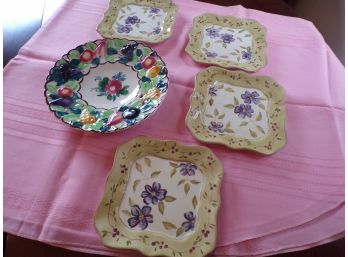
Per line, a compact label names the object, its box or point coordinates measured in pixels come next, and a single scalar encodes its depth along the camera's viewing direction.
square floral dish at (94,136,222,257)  0.50
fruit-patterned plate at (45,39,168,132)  0.64
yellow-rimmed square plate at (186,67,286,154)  0.63
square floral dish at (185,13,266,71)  0.79
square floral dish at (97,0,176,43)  0.83
